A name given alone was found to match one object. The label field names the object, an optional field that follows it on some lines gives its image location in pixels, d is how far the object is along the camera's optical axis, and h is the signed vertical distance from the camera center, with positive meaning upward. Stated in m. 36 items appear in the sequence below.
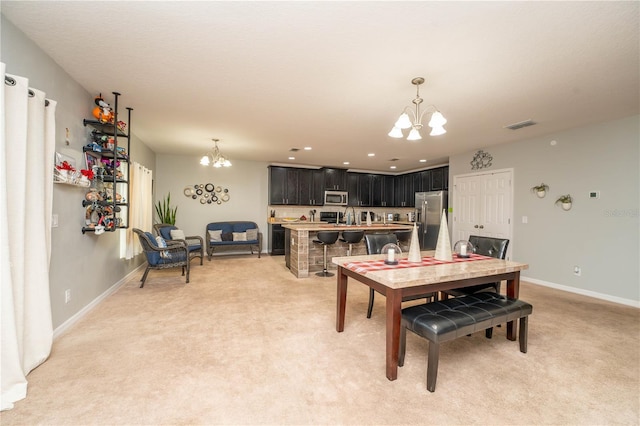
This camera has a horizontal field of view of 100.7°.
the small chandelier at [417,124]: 2.31 +0.80
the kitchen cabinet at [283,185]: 7.06 +0.71
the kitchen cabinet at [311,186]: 7.33 +0.72
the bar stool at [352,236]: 4.60 -0.41
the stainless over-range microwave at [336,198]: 7.63 +0.42
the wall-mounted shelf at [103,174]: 2.90 +0.42
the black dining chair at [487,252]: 2.64 -0.44
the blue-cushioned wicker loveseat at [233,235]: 6.21 -0.58
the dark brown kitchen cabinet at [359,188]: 7.94 +0.73
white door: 4.86 +0.18
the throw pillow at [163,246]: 4.12 -0.56
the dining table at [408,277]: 1.85 -0.48
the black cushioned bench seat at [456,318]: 1.74 -0.75
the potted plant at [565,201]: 4.02 +0.21
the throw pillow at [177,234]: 5.47 -0.49
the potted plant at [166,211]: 6.04 -0.01
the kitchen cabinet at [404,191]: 7.92 +0.68
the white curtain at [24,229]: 1.64 -0.14
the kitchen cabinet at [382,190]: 8.22 +0.71
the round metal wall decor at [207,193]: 6.56 +0.45
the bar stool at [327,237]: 4.45 -0.42
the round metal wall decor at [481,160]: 5.13 +1.06
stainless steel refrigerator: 6.64 -0.02
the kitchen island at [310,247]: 4.64 -0.67
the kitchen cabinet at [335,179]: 7.61 +0.98
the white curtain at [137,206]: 4.05 +0.07
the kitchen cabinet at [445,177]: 6.60 +0.91
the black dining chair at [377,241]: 3.06 -0.33
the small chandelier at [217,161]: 4.65 +0.90
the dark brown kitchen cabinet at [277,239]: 6.80 -0.71
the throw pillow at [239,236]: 6.43 -0.60
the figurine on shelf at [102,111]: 2.85 +1.07
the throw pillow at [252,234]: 6.58 -0.56
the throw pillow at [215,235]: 6.26 -0.57
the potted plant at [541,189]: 4.32 +0.41
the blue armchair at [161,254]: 3.93 -0.69
